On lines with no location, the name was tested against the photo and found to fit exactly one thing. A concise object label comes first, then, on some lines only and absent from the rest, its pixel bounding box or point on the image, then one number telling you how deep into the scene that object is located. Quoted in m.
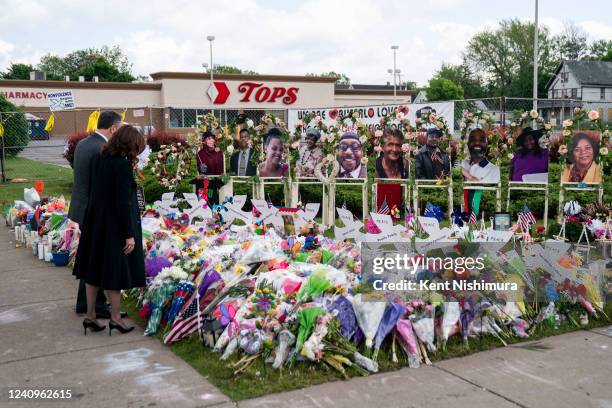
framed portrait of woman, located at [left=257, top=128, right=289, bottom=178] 10.15
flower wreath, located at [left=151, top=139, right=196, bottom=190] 10.70
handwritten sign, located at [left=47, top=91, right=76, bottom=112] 13.70
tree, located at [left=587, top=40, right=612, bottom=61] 79.12
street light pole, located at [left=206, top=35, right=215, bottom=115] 35.72
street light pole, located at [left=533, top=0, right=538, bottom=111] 25.12
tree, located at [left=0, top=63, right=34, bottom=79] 64.75
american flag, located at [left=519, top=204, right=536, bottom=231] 6.90
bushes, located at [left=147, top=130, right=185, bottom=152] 16.52
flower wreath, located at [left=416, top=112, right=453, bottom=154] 8.86
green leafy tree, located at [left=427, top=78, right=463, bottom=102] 60.62
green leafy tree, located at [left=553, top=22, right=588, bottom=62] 76.63
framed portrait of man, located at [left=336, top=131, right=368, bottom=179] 9.65
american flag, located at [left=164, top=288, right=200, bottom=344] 4.68
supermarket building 33.88
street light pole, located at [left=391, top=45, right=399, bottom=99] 51.72
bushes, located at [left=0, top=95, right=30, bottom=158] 18.83
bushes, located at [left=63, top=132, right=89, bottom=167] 14.50
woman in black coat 4.75
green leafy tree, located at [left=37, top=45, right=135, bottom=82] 71.12
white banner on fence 9.12
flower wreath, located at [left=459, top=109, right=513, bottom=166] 8.70
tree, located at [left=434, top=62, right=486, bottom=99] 71.50
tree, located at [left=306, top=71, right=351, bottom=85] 105.44
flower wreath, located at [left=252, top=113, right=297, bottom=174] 10.04
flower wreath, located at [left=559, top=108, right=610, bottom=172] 8.29
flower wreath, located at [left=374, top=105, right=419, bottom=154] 9.16
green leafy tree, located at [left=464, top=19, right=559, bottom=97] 68.06
